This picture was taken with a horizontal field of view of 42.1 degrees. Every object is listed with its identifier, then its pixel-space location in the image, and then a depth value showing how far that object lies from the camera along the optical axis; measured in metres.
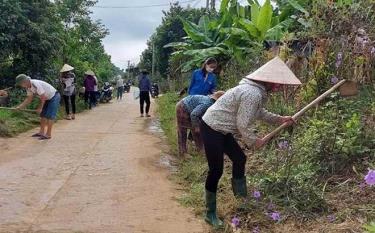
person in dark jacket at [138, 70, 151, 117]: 14.20
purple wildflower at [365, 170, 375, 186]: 3.34
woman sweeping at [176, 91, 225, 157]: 6.54
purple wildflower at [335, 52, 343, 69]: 6.21
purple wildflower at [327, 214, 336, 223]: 4.23
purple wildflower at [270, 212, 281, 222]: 4.36
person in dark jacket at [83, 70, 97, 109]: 17.03
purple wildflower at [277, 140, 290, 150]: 5.38
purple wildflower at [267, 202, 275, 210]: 4.61
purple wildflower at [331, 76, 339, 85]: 6.19
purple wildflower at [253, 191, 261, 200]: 4.72
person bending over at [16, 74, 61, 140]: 9.02
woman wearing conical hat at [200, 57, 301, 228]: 4.27
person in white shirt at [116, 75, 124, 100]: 27.44
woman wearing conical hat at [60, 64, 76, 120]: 13.28
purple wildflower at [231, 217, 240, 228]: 4.42
